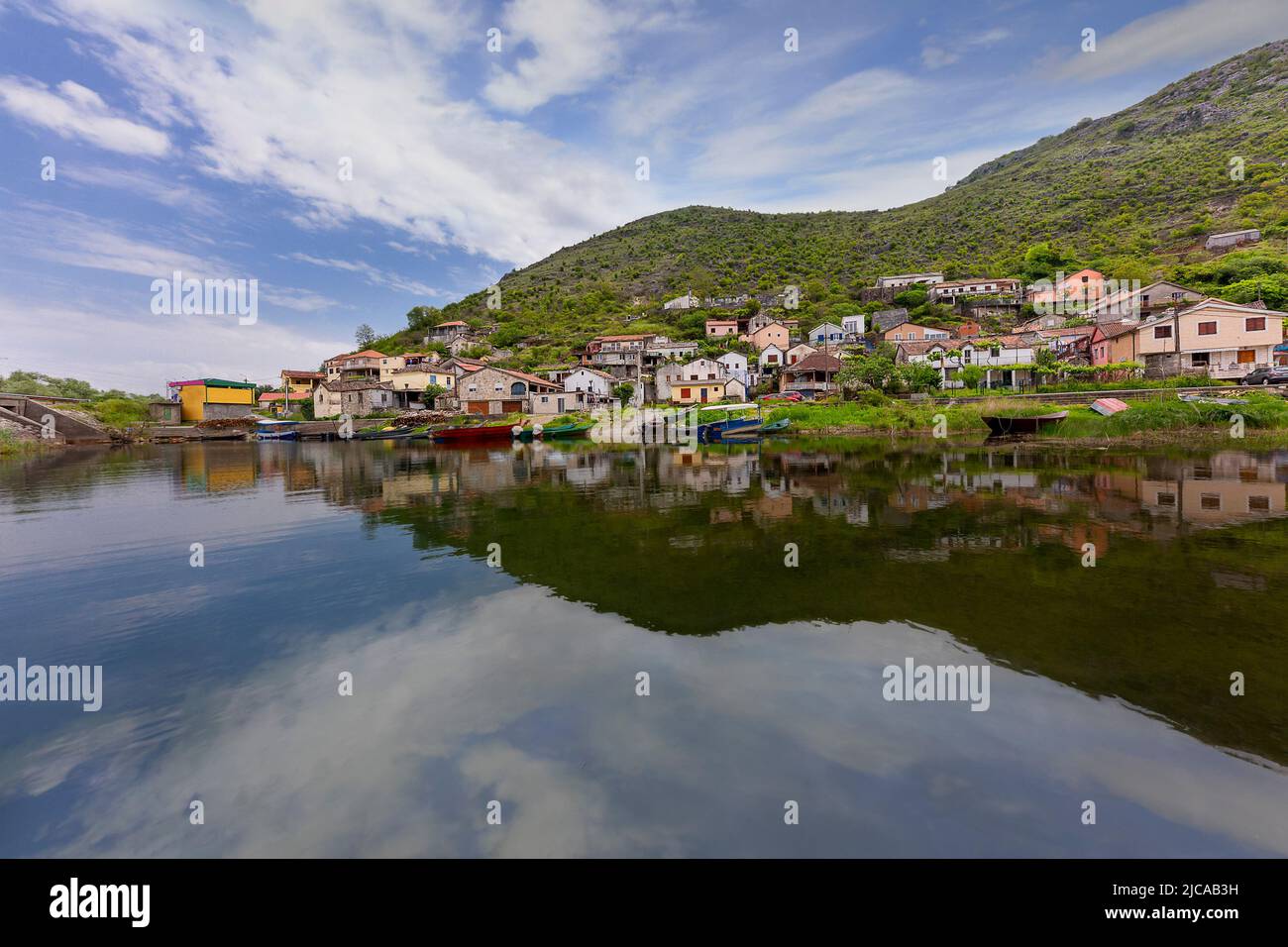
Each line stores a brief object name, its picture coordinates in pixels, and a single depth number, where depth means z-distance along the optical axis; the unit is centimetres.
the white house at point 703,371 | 7144
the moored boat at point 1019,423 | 3697
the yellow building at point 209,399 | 7088
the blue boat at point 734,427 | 4675
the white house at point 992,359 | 5534
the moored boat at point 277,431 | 6431
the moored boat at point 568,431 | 5277
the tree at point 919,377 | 5334
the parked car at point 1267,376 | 3884
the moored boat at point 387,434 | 5850
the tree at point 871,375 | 5588
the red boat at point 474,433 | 5012
